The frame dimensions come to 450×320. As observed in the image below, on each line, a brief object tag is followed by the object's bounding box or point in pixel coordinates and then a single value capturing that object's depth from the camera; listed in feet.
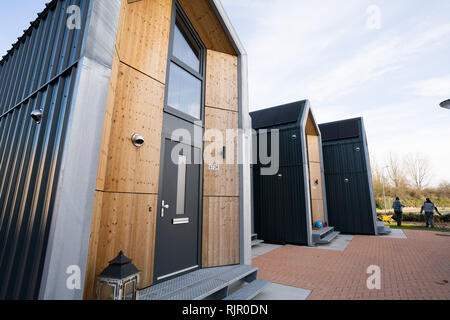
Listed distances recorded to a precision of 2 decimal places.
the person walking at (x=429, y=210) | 38.50
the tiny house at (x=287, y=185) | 27.30
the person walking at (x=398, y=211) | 41.28
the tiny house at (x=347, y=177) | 34.12
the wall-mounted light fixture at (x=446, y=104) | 17.49
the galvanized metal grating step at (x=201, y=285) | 8.64
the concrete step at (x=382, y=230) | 33.01
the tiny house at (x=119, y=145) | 6.34
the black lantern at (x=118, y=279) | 6.66
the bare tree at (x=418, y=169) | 98.78
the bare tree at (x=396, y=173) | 96.22
